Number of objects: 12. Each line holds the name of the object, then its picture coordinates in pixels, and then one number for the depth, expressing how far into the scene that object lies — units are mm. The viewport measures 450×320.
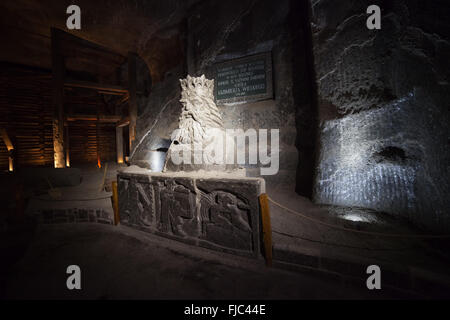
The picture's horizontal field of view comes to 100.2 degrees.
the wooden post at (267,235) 2342
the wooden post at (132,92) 8977
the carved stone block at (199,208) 2477
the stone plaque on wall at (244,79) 4484
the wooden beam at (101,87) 8211
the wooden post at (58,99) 7626
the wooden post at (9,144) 8781
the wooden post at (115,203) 3732
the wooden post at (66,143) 8352
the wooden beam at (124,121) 9453
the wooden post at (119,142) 11875
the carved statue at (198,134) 3148
